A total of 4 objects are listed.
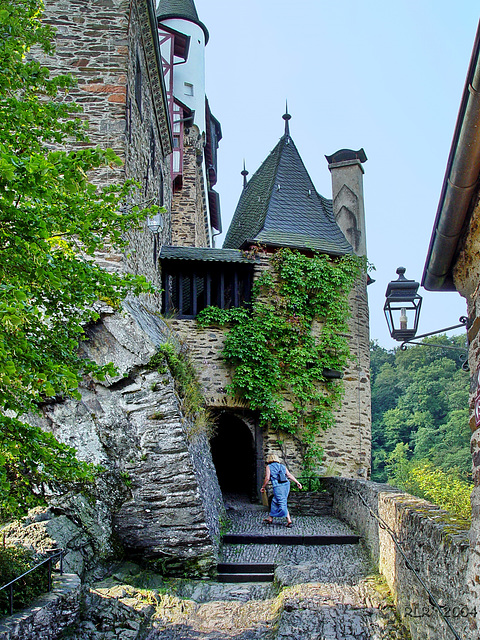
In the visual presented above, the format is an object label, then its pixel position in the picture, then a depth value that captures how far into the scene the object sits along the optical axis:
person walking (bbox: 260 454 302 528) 9.90
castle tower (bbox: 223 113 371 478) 13.38
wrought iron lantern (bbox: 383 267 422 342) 5.68
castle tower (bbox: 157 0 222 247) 18.38
